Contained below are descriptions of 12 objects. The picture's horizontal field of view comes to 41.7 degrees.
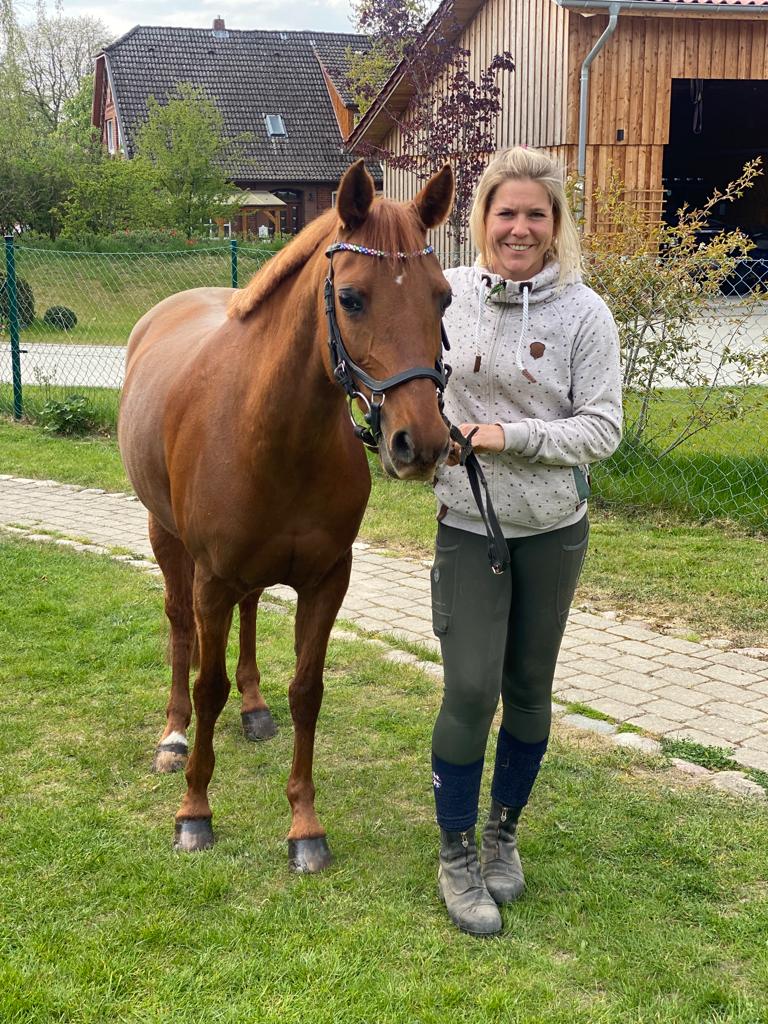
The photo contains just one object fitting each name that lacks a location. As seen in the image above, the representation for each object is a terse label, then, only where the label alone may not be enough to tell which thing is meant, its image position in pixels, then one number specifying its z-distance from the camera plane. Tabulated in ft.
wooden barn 47.62
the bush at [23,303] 46.96
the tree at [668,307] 23.09
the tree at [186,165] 89.92
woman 8.87
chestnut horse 7.79
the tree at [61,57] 159.63
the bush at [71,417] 35.76
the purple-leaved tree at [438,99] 34.91
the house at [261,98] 120.26
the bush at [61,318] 55.26
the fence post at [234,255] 31.83
